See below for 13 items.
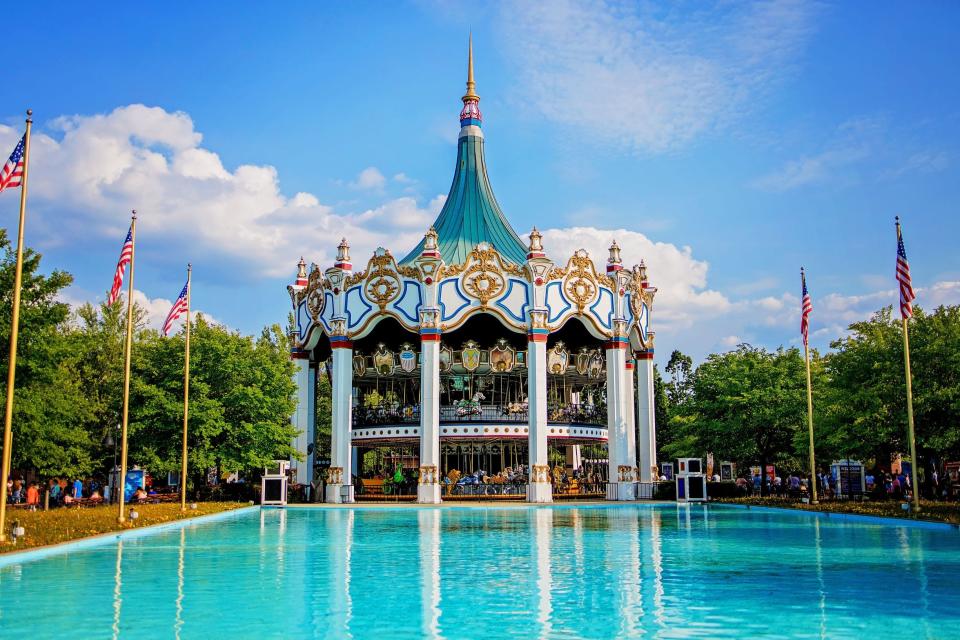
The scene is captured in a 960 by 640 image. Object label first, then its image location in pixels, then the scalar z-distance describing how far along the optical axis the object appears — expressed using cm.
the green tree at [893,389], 3500
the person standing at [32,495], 3812
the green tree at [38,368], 3419
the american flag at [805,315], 3694
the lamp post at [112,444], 4550
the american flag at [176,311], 3322
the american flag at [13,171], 2066
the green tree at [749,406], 5212
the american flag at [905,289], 2862
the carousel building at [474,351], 5000
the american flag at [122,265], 2699
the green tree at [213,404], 4153
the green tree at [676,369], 8487
